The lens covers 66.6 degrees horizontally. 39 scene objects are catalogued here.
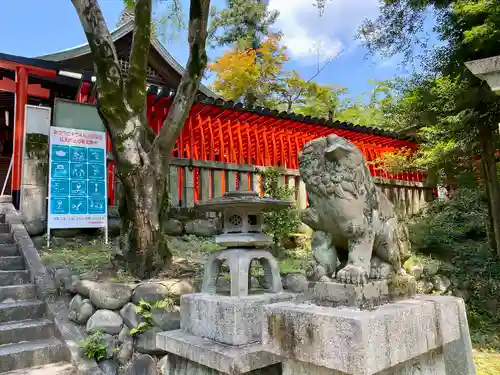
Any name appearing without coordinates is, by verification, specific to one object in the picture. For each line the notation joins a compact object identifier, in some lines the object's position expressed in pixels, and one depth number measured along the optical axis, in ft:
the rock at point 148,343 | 14.30
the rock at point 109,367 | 13.78
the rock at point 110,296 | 15.35
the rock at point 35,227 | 23.16
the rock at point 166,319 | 14.79
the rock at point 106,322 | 14.83
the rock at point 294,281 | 18.57
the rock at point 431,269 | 27.73
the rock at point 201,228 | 27.63
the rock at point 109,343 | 14.22
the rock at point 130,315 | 14.79
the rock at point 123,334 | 14.70
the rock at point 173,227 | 26.43
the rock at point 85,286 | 16.02
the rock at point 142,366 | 13.89
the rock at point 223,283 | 15.27
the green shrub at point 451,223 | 33.42
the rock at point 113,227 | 25.82
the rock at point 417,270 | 26.25
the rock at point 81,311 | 15.56
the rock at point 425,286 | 26.01
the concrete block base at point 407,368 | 7.38
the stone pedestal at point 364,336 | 6.66
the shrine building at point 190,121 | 28.55
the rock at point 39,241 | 22.64
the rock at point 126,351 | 14.17
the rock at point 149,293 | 15.33
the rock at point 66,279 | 17.16
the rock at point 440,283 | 27.53
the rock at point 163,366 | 13.25
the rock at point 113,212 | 26.54
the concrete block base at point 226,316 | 11.42
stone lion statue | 8.59
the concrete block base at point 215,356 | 10.52
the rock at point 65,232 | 23.82
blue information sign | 23.22
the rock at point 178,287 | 15.78
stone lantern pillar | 11.09
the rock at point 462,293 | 28.45
